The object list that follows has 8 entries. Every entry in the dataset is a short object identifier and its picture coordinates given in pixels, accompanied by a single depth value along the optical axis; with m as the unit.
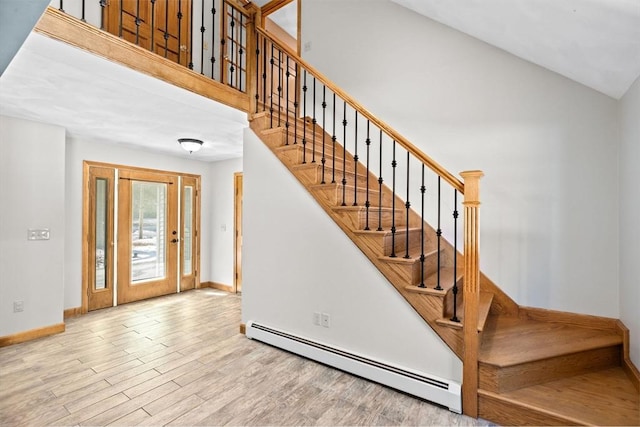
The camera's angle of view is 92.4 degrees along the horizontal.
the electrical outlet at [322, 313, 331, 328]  2.70
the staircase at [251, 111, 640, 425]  1.85
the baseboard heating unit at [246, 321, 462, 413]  2.04
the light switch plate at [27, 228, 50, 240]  3.23
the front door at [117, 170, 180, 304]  4.40
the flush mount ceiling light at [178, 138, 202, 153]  3.83
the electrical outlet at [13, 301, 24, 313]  3.12
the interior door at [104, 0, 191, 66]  3.16
